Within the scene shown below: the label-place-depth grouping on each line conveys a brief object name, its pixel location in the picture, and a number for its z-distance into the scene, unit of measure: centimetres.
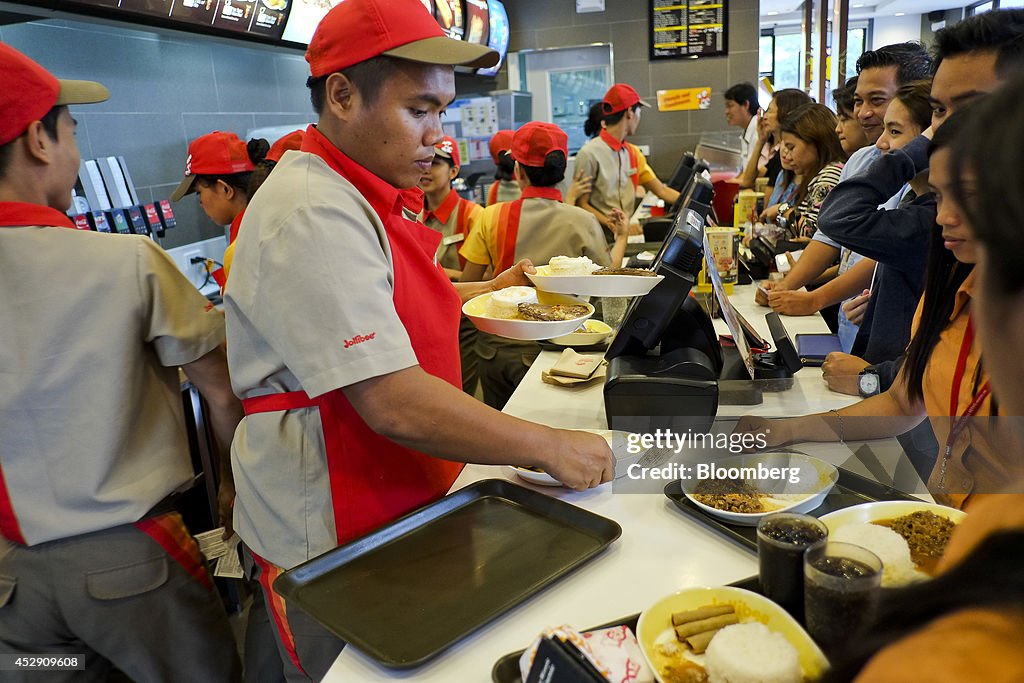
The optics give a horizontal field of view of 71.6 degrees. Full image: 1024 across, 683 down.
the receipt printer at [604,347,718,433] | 158
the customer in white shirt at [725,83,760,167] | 711
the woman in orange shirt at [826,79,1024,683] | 45
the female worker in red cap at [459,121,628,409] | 317
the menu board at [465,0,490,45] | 711
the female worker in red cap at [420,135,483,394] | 366
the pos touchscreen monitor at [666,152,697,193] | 521
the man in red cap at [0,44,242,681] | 142
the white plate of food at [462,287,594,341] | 163
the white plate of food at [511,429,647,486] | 141
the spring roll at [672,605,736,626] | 93
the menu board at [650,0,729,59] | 780
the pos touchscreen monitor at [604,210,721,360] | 160
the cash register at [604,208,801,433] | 159
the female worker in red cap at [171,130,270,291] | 288
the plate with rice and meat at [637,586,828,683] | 80
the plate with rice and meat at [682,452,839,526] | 123
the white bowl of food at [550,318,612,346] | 241
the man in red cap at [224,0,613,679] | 112
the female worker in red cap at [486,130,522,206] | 496
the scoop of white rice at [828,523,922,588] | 91
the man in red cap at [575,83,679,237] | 543
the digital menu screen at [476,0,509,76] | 768
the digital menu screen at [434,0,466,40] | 659
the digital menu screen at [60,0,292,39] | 294
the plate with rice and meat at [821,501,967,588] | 96
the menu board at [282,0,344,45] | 429
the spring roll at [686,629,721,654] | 90
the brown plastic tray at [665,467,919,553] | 121
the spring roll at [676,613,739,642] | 92
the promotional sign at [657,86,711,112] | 803
